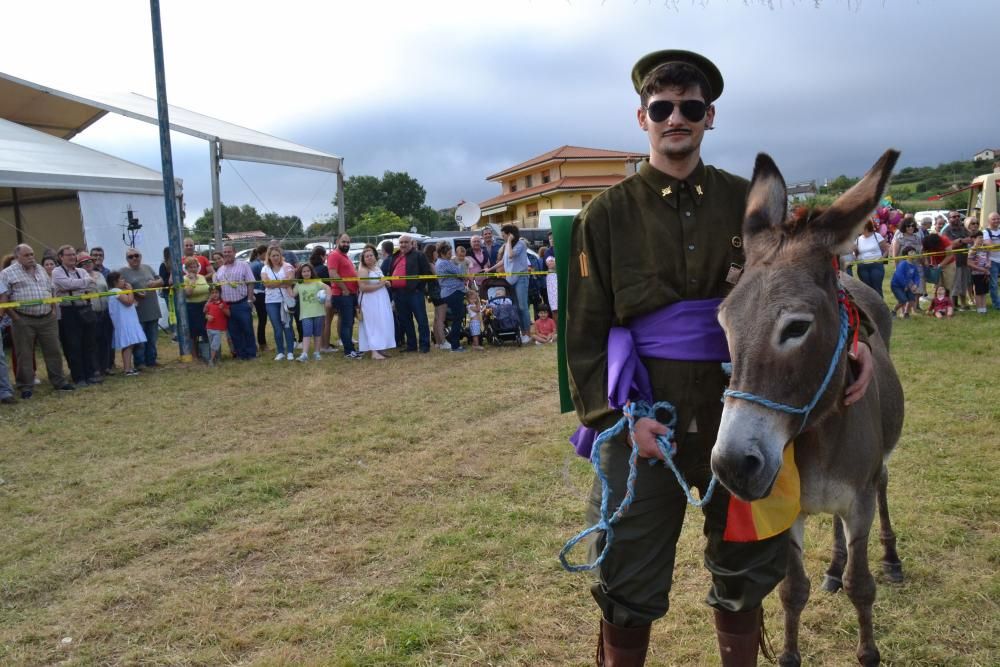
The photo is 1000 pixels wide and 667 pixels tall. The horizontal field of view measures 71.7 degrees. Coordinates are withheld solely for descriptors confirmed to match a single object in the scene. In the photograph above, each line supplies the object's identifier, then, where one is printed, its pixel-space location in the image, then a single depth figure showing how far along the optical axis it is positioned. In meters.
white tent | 13.12
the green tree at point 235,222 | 67.31
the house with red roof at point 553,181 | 44.97
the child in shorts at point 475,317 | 12.33
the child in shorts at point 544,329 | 12.58
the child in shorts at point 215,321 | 11.38
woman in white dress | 11.58
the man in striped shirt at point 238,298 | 11.49
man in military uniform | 2.19
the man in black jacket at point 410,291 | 11.92
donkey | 1.89
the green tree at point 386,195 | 71.75
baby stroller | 12.30
